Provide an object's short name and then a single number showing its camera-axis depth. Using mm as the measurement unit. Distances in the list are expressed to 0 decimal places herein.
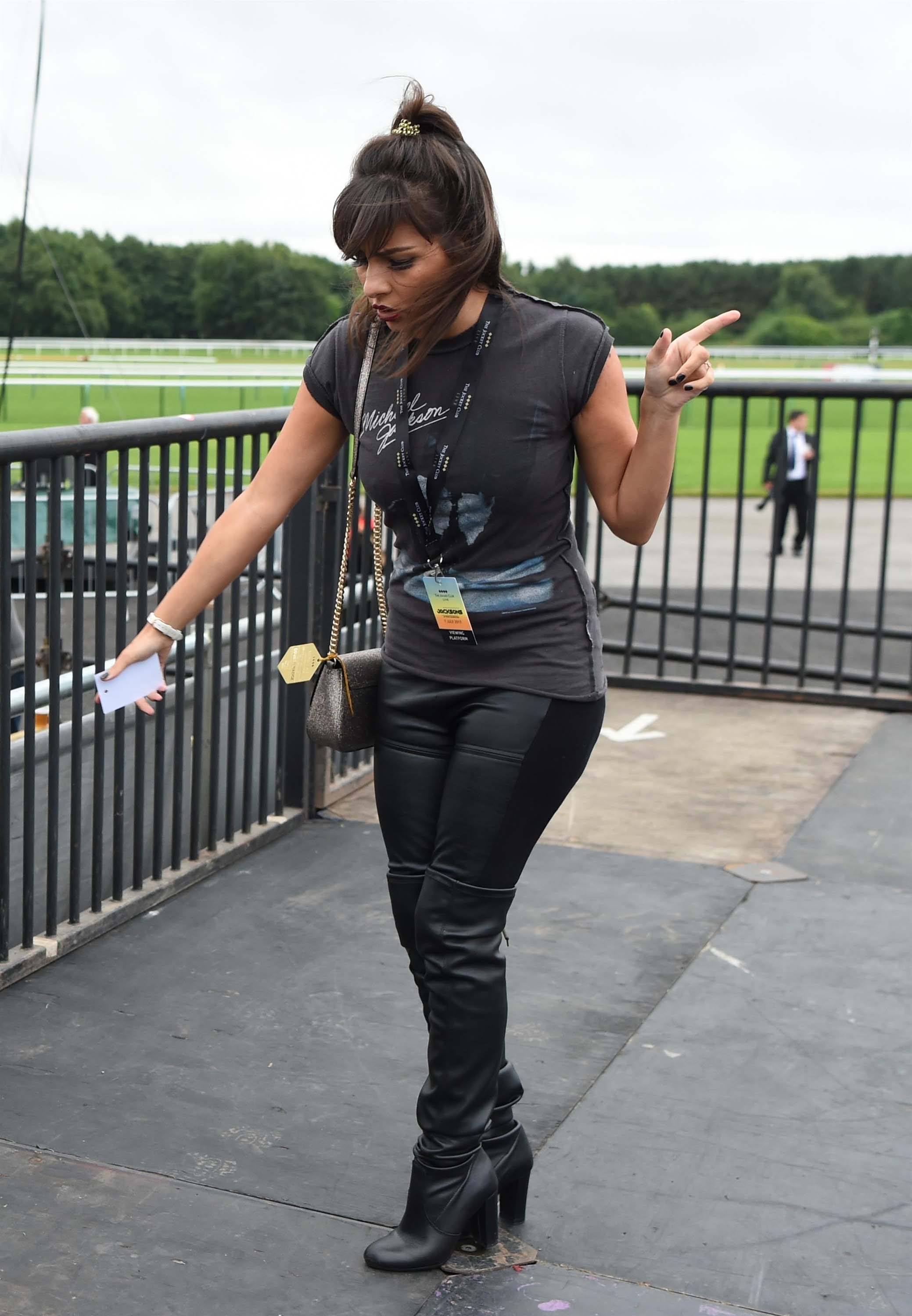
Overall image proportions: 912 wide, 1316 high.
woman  2359
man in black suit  18078
